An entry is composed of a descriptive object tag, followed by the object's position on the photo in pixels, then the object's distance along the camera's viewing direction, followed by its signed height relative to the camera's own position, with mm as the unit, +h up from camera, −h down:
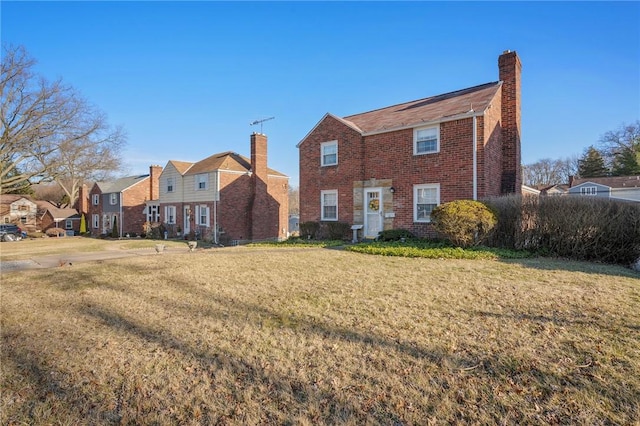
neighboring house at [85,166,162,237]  34906 +1643
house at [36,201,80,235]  44594 -84
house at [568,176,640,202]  33812 +2968
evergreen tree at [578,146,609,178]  46844 +6697
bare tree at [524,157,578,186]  60844 +7688
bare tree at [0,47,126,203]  25062 +6569
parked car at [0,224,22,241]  33441 -1372
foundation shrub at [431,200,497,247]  10734 -219
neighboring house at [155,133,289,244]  25156 +1429
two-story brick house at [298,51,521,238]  13805 +2614
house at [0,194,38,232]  47094 +1143
